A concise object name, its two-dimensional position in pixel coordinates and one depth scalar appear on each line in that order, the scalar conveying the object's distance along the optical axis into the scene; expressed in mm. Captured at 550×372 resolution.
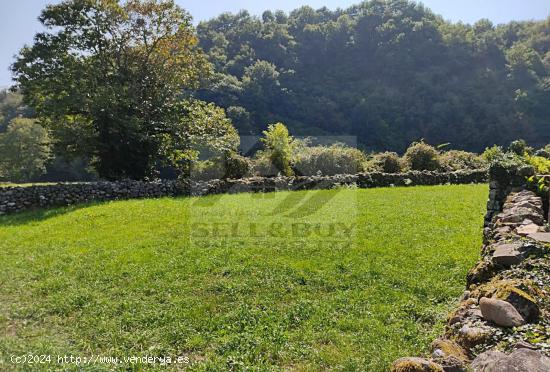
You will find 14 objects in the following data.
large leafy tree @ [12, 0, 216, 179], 19328
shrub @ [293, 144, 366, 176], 27828
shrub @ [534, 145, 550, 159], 11550
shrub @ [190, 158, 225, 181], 23578
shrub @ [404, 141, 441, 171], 27922
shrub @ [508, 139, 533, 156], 20633
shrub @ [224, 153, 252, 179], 23750
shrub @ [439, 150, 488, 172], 28734
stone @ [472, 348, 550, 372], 2611
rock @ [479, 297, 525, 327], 3447
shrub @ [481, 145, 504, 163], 31444
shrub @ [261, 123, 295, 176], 25891
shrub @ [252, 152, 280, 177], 24844
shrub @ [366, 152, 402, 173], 27531
